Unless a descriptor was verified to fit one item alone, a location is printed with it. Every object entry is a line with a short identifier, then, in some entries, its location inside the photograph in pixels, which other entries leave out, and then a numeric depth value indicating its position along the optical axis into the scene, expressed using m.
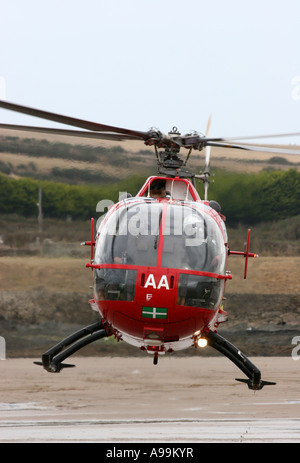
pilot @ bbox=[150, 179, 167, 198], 24.00
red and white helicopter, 19.80
